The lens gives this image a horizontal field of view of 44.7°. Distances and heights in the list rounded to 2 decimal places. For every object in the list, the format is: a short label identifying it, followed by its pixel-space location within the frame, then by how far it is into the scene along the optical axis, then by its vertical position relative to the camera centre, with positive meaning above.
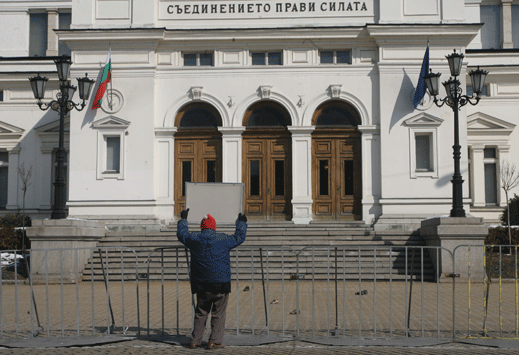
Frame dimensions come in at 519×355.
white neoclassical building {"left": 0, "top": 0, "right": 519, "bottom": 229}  22.61 +3.71
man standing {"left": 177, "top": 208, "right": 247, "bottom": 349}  8.62 -0.95
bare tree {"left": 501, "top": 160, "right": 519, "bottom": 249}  25.25 +1.44
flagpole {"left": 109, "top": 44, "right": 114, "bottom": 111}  23.02 +4.18
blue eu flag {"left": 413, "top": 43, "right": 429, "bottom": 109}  21.55 +4.34
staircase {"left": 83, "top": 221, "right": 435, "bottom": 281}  18.08 -1.27
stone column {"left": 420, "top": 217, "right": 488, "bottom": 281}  17.58 -0.85
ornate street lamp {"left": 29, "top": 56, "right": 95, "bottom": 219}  18.53 +3.13
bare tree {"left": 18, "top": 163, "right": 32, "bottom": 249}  27.14 +1.58
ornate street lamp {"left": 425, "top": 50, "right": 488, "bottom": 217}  17.92 +2.92
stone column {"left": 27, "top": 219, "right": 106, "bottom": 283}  18.33 -0.94
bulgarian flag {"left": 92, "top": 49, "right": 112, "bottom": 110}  22.42 +4.53
